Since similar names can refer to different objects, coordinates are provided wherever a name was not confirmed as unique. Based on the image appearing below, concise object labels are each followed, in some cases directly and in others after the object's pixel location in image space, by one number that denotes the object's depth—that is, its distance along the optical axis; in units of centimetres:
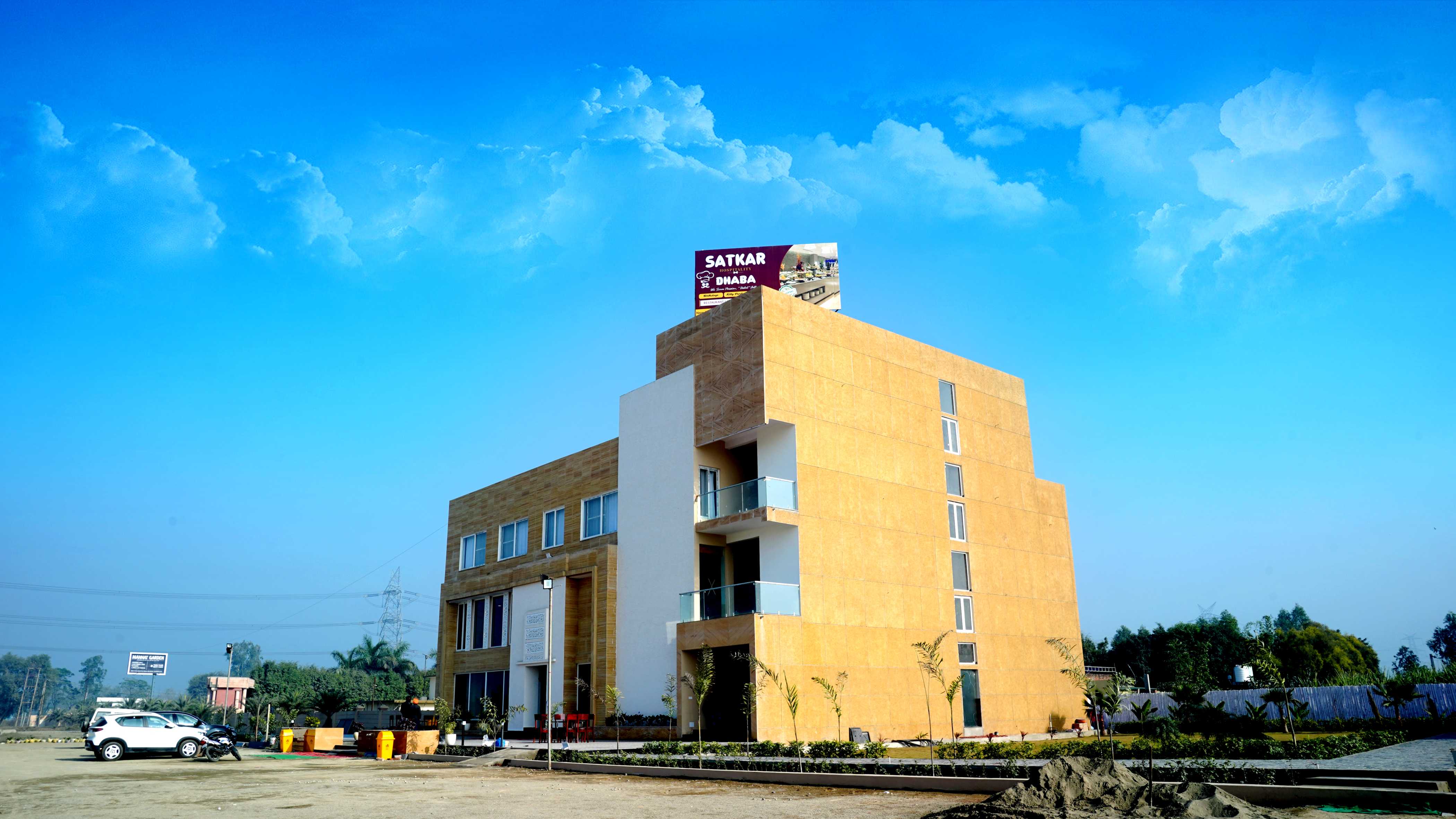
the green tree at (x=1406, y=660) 3469
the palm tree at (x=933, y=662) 2412
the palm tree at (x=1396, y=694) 2772
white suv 2784
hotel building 2719
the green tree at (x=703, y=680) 2327
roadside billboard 7844
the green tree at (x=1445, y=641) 10125
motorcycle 2728
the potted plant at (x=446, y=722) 2873
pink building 8294
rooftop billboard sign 3822
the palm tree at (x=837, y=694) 2394
